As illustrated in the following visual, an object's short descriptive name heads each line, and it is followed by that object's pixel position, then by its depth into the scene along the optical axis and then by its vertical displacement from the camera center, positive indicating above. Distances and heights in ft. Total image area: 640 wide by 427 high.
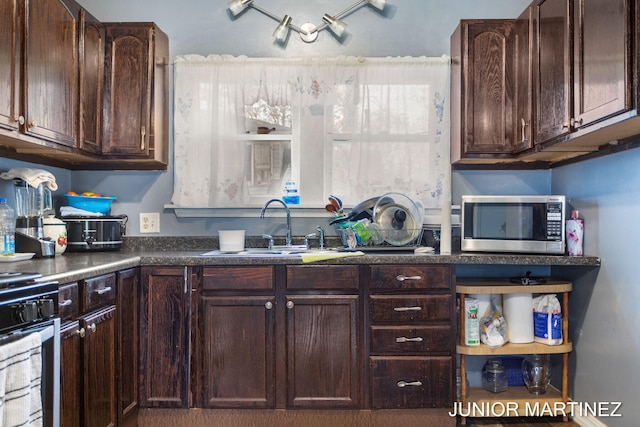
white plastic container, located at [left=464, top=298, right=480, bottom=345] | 7.63 -1.73
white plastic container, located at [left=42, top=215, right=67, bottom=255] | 7.72 -0.28
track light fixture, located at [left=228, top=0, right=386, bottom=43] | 9.12 +3.58
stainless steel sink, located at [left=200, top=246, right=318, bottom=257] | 7.59 -0.64
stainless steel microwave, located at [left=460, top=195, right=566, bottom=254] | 7.64 -0.17
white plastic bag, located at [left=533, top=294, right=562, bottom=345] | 7.72 -1.69
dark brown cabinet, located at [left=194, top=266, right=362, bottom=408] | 7.27 -1.91
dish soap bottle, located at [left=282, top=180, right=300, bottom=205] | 8.99 +0.36
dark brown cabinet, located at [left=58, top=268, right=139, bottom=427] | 5.47 -1.72
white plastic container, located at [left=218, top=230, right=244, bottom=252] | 8.32 -0.45
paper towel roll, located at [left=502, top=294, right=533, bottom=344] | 7.80 -1.68
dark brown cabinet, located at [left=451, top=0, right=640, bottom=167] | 5.36 +1.81
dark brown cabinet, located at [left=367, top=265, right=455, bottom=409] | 7.24 -1.93
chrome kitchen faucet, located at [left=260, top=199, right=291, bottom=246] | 8.73 +0.01
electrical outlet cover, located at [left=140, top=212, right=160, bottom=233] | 9.22 -0.16
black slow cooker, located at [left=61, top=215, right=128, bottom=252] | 8.25 -0.33
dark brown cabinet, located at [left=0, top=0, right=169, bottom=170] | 6.02 +1.86
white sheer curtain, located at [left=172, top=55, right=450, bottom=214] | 9.06 +1.77
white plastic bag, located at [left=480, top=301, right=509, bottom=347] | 7.72 -1.85
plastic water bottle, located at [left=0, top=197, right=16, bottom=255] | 6.87 -0.22
